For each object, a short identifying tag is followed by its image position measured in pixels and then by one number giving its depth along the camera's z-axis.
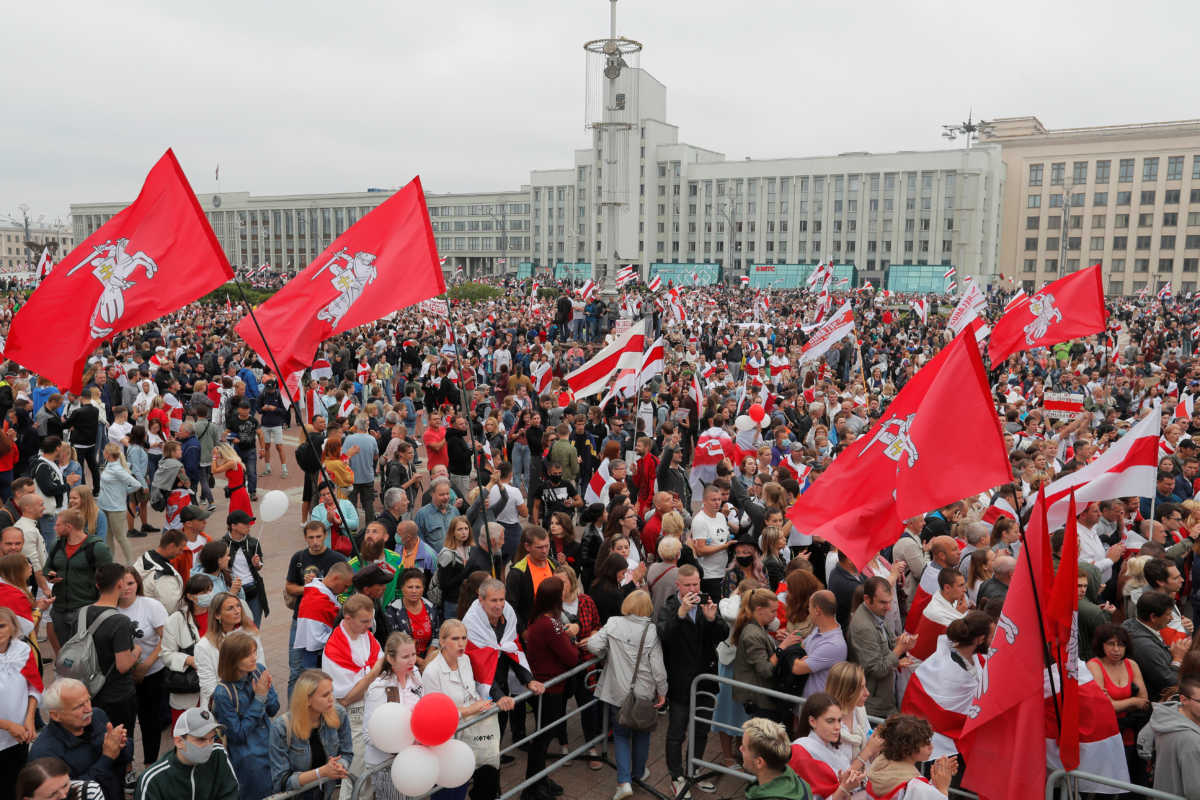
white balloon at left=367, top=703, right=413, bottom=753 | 4.14
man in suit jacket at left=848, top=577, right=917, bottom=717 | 5.53
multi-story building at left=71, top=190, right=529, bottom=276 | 126.06
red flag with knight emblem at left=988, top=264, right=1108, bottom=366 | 12.32
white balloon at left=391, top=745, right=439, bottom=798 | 4.07
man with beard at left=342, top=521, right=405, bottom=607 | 6.59
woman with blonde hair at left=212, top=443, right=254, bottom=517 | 9.39
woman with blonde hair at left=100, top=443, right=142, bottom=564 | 9.52
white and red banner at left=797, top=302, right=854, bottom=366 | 15.93
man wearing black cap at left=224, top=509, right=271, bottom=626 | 6.70
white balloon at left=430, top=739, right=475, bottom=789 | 4.22
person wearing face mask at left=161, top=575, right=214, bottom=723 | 5.45
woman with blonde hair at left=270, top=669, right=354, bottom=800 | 4.45
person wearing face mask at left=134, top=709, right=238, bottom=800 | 3.94
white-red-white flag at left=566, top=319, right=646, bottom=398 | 11.34
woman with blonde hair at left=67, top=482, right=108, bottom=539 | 7.72
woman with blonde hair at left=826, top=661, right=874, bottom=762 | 4.61
